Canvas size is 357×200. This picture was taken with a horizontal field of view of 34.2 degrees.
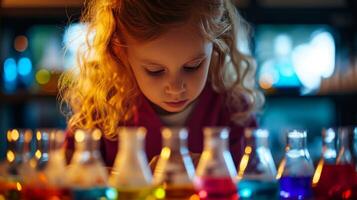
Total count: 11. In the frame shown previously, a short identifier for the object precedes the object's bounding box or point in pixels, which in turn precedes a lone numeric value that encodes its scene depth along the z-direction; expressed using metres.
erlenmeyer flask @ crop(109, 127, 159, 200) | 0.68
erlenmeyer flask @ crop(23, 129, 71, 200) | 0.70
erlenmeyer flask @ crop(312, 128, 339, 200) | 0.81
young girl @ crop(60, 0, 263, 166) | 1.14
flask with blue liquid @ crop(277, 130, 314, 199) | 0.81
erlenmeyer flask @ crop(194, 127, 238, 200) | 0.72
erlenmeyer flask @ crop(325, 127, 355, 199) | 0.80
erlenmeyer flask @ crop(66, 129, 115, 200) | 0.69
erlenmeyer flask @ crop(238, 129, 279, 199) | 0.75
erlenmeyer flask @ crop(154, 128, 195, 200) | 0.73
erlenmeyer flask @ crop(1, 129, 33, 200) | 0.78
